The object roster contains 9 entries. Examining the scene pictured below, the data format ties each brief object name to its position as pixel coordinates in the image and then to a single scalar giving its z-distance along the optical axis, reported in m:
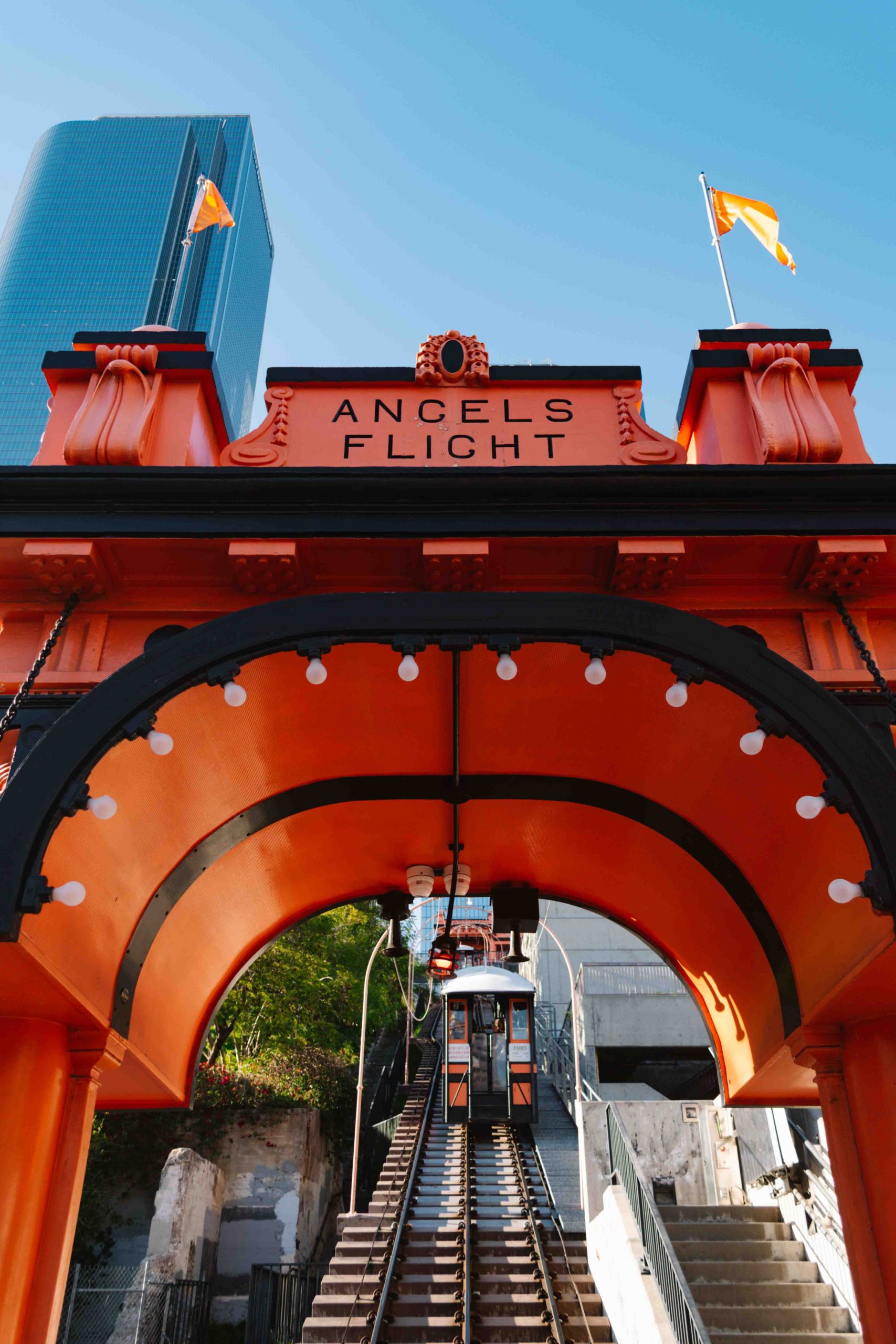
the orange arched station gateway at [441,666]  4.74
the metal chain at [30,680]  4.83
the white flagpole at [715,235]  8.11
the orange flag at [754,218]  8.16
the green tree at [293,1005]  22.56
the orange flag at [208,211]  8.23
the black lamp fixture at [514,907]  8.86
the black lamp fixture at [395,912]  8.95
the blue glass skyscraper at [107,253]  97.81
